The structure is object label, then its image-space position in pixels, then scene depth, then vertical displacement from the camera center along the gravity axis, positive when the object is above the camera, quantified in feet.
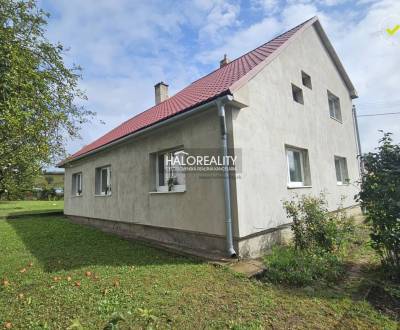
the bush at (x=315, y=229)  18.44 -3.63
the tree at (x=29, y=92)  16.12 +8.46
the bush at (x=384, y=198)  13.55 -1.03
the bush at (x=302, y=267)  13.84 -5.32
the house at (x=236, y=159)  18.03 +3.05
